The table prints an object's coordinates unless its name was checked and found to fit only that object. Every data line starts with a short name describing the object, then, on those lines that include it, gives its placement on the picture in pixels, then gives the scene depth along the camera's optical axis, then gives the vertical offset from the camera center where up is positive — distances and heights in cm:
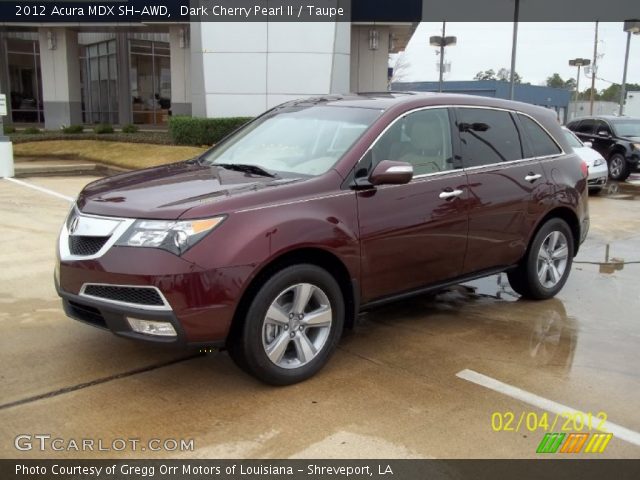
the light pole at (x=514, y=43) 2062 +236
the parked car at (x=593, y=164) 1358 -97
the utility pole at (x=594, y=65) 5849 +505
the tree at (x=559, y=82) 12521 +676
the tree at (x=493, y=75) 10876 +745
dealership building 1694 +152
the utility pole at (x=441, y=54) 2530 +247
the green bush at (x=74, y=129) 2131 -59
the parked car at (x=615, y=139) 1688 -56
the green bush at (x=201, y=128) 1666 -42
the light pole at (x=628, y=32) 2664 +364
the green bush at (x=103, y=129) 2070 -57
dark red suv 364 -71
